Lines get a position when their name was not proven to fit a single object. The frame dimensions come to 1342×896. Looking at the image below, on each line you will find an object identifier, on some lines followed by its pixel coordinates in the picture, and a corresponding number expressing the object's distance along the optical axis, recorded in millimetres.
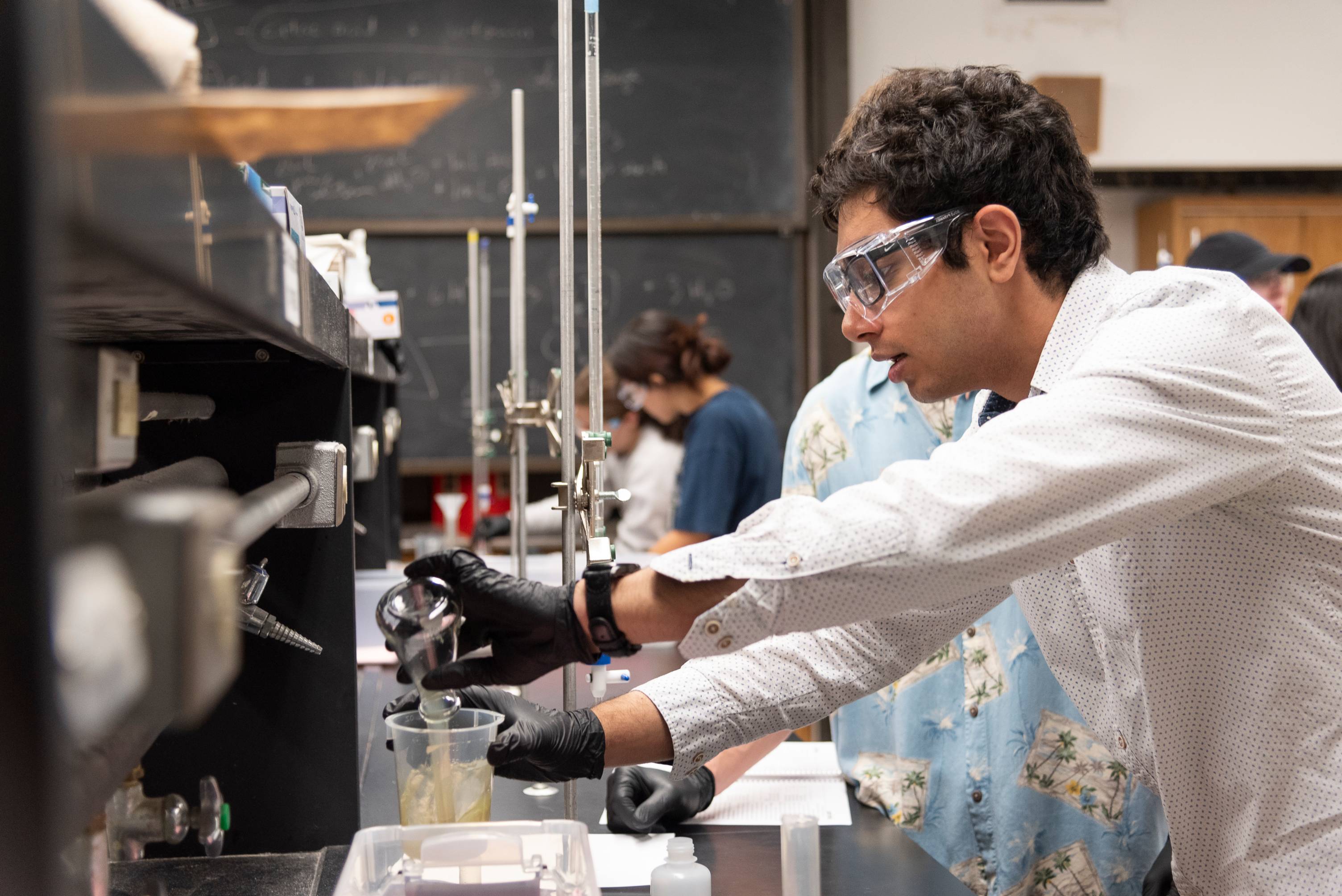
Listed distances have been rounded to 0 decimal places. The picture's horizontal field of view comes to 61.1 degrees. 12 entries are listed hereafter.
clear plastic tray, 999
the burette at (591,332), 1273
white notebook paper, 1523
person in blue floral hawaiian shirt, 1740
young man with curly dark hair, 942
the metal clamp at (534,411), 1920
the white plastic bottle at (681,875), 1124
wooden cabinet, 4805
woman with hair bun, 3338
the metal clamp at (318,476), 1209
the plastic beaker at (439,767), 1195
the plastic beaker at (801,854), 1073
